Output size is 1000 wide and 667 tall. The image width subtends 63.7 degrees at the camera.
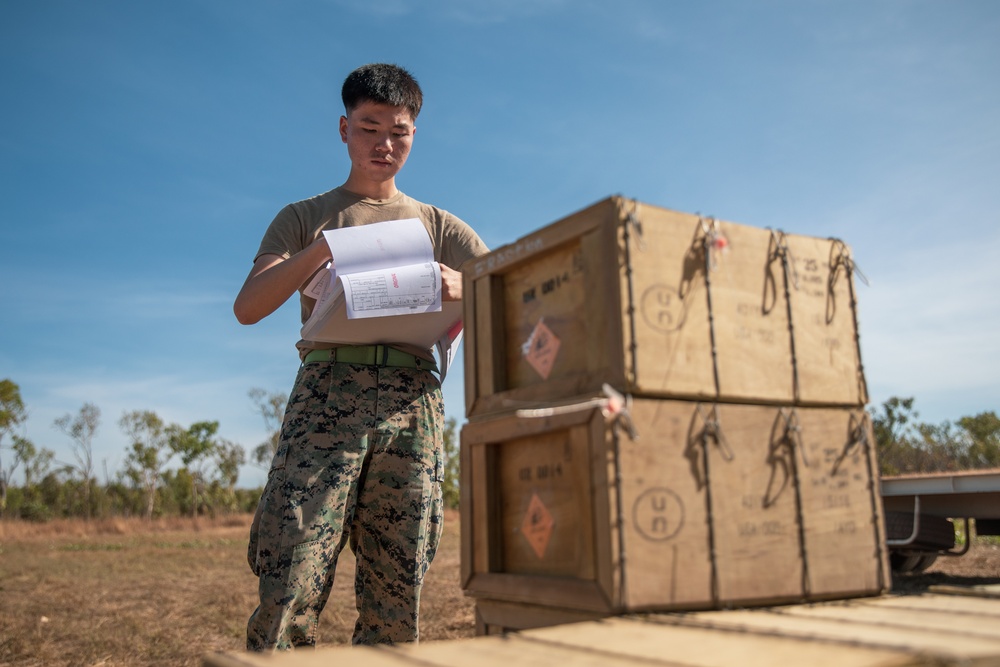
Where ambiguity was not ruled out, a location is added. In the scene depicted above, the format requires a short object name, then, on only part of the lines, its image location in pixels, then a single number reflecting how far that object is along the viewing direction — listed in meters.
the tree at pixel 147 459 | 34.06
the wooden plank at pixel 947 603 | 1.79
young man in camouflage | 2.68
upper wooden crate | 1.96
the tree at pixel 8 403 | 31.81
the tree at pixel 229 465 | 35.78
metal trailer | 4.35
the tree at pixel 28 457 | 34.00
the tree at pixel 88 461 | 33.09
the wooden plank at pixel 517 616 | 1.96
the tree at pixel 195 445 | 35.72
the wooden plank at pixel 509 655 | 1.35
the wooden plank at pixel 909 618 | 1.52
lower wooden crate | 1.85
